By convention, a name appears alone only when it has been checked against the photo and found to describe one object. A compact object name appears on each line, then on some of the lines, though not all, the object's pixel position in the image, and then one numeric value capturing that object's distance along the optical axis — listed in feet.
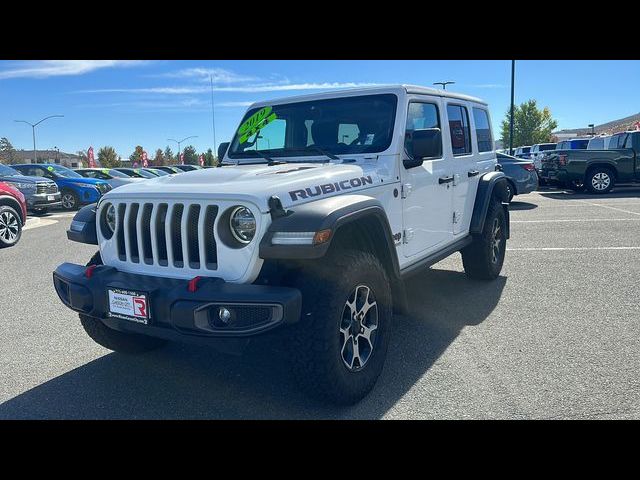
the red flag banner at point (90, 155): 147.05
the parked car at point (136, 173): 69.32
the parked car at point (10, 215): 31.60
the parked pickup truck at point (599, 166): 53.11
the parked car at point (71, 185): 54.24
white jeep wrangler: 9.30
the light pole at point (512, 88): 94.64
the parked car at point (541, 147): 92.42
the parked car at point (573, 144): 73.92
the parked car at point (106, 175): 58.70
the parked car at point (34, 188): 45.74
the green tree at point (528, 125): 197.47
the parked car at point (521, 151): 106.73
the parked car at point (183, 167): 96.43
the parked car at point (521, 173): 45.62
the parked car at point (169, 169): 89.77
